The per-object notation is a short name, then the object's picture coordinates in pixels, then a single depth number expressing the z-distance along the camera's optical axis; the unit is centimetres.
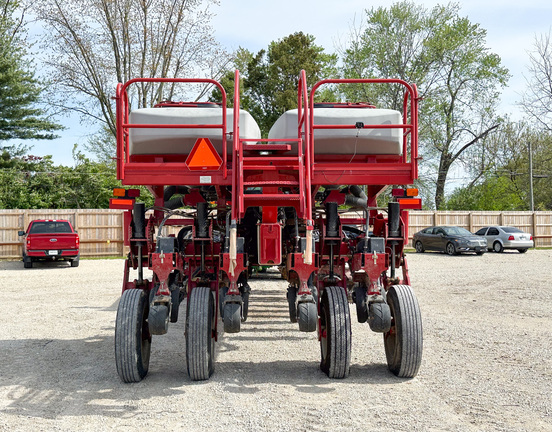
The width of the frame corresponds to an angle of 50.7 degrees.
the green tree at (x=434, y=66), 4081
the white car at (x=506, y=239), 2667
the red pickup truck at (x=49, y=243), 2019
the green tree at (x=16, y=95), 2872
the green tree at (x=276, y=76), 3403
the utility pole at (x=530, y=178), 3691
